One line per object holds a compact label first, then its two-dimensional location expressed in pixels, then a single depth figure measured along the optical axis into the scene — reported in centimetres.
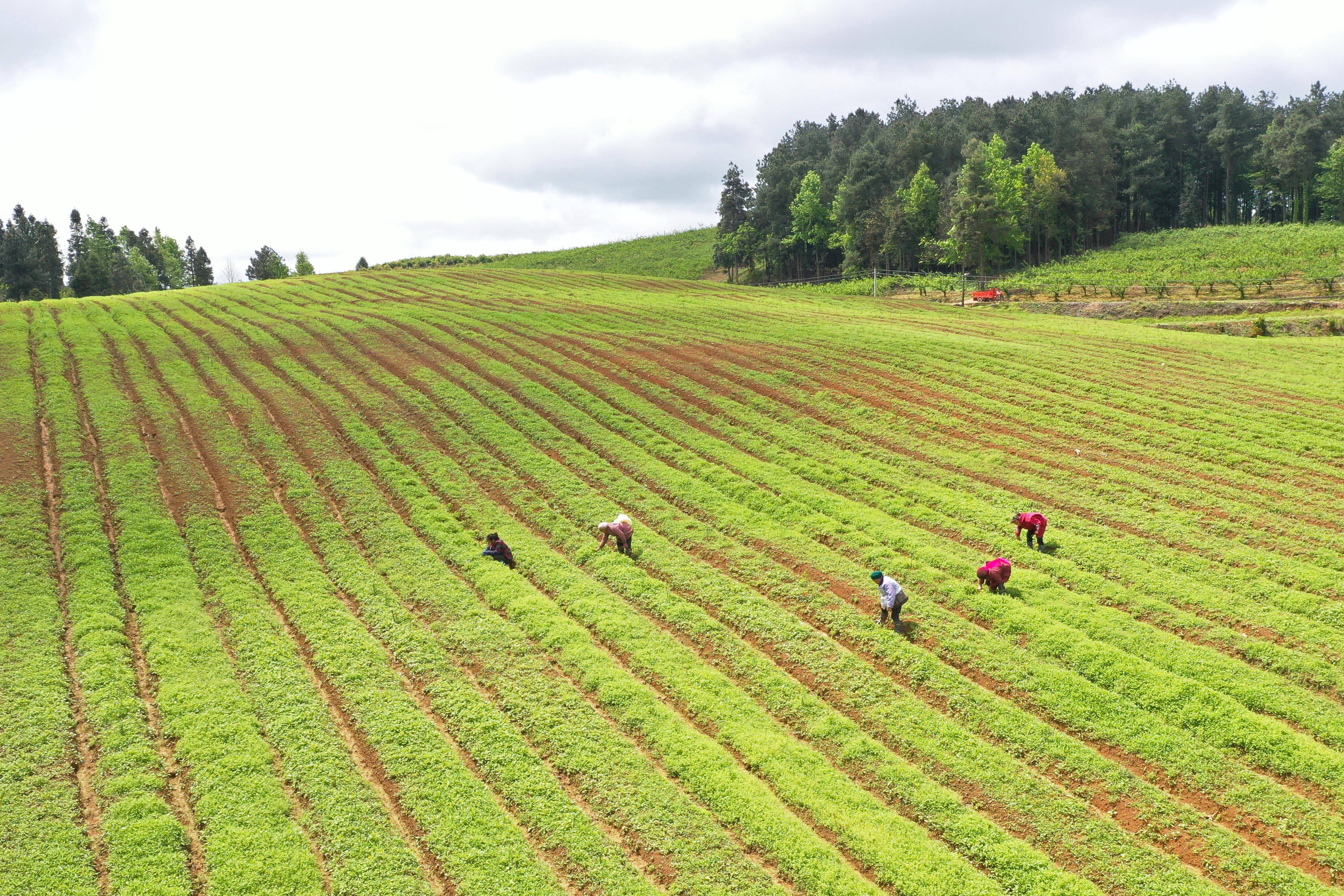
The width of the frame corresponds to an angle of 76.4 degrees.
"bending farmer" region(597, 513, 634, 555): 2472
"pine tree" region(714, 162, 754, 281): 11700
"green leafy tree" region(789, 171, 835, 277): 10938
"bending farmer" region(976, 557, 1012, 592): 2158
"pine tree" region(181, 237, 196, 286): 16962
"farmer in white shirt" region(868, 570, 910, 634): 2023
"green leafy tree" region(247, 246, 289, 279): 15912
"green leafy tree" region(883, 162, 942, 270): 9475
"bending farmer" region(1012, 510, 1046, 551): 2405
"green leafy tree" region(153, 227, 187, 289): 16000
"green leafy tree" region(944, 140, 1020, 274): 8225
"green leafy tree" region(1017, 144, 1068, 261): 9538
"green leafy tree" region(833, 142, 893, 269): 10231
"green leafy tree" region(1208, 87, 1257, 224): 11238
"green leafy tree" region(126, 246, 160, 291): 14275
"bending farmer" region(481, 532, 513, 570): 2434
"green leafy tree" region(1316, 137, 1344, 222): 9719
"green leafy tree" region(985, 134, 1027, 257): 8744
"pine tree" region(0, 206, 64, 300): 11275
